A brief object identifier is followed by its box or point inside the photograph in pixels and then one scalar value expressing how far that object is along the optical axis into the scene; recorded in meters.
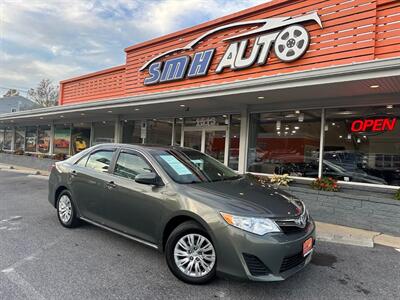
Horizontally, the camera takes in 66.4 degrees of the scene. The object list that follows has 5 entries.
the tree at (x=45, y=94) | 49.45
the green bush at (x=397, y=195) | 5.99
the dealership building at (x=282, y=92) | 6.92
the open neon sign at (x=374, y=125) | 7.00
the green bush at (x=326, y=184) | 6.86
